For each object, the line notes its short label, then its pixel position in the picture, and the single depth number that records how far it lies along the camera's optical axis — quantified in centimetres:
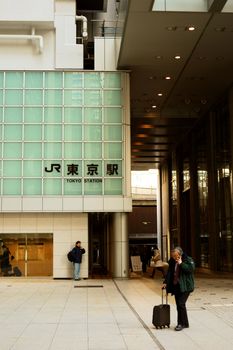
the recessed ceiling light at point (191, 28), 1858
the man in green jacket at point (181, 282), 910
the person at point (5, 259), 2302
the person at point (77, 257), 2170
